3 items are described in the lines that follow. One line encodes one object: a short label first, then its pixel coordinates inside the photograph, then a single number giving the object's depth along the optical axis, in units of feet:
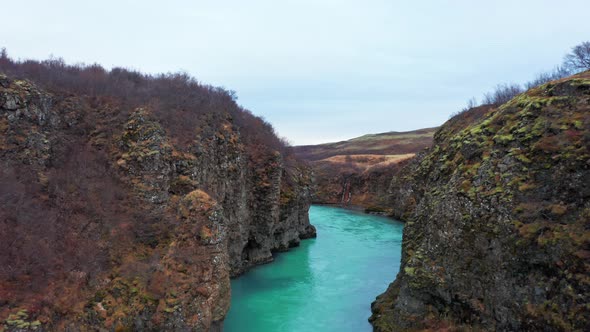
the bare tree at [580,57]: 110.25
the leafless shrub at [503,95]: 151.06
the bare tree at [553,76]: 123.86
